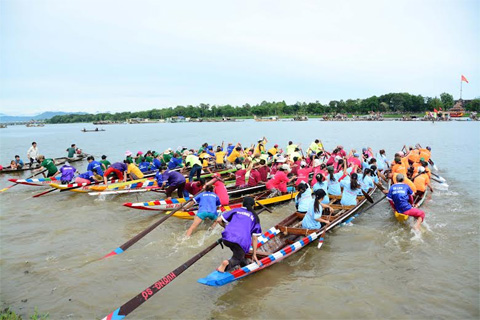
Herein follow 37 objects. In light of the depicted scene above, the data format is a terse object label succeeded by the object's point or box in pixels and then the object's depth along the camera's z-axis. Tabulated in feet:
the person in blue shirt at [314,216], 25.14
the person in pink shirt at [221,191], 30.83
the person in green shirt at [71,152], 82.07
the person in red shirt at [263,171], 41.86
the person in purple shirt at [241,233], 18.72
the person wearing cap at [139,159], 59.48
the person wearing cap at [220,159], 56.97
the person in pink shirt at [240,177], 39.93
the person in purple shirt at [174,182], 35.53
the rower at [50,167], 49.39
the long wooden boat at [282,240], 18.70
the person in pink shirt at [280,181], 36.99
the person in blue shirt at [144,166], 55.47
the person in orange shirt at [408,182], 32.98
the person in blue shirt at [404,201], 27.61
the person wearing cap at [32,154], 68.74
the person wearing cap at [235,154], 56.34
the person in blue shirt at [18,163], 68.64
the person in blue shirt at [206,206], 26.84
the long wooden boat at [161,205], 32.51
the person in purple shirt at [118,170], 43.53
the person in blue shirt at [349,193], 31.91
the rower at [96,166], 46.19
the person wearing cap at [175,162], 52.02
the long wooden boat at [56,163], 68.74
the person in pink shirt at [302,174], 37.90
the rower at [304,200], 28.68
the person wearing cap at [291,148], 57.49
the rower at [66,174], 46.34
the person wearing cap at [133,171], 45.07
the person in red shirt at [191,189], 35.94
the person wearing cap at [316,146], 60.56
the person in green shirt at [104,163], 47.80
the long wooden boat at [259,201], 31.19
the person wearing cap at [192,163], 41.10
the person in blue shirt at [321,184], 29.91
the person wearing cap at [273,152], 57.93
